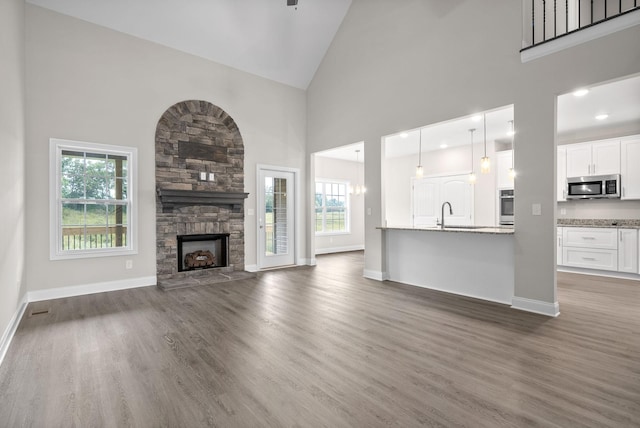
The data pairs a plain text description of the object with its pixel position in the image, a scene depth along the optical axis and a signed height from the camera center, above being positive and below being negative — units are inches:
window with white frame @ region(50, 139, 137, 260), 175.8 +8.6
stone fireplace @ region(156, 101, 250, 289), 208.8 +13.9
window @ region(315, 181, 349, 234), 367.2 +6.2
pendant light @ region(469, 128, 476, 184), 224.5 +23.5
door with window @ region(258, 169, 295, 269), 258.4 -4.7
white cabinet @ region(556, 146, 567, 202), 251.4 +29.9
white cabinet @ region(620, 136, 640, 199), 219.9 +29.6
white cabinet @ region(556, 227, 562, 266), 246.6 -28.2
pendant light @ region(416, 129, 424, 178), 216.1 +53.9
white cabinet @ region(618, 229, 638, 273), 213.2 -27.2
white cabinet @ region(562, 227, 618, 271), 222.1 -27.1
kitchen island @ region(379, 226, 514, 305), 161.5 -27.9
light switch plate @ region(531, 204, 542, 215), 145.2 +0.8
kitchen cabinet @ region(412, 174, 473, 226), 319.0 +13.5
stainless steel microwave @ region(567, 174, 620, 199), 228.2 +17.7
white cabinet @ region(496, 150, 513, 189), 283.2 +37.8
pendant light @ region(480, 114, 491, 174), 196.9 +29.0
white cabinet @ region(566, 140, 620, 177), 228.8 +39.1
